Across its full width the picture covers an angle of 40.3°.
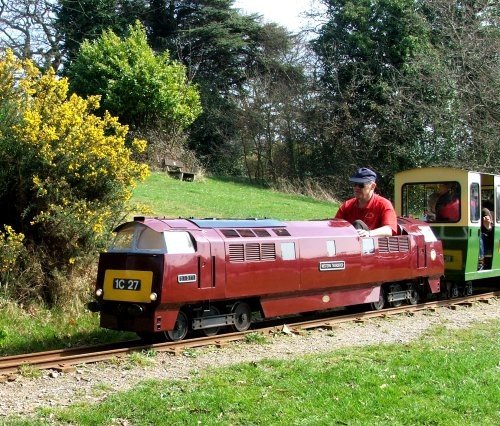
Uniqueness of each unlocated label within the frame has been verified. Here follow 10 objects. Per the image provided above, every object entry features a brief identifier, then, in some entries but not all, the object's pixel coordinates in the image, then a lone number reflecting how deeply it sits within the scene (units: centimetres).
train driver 1039
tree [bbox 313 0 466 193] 3136
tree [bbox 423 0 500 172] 2522
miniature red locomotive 820
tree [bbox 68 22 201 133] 2858
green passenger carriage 1309
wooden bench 2794
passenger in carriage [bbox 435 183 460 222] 1324
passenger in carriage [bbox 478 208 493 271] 1398
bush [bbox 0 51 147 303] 1023
